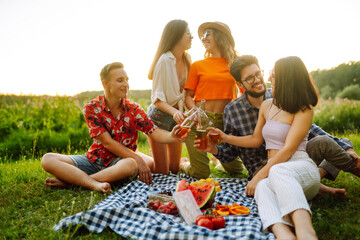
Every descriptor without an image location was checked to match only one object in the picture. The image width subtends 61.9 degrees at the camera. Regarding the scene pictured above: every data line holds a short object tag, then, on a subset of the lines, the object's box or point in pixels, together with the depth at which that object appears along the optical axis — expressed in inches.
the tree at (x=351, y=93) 463.5
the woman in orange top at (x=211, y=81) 178.9
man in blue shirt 133.9
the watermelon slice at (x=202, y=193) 122.2
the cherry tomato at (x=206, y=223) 99.9
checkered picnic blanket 94.1
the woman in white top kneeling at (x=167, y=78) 182.1
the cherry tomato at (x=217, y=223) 102.3
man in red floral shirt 155.3
